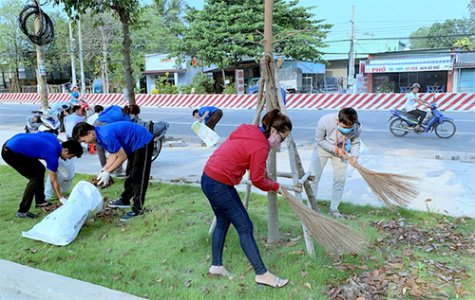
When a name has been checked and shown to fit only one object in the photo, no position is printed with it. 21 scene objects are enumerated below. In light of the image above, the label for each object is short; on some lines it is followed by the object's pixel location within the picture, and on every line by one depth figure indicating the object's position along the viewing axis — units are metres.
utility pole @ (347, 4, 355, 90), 29.16
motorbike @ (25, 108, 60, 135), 8.68
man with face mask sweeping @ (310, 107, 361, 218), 4.30
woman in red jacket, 2.91
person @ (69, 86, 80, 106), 13.87
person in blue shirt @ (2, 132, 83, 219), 4.49
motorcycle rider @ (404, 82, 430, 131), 10.37
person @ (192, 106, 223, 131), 9.62
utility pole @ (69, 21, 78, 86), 31.56
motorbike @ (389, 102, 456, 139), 10.20
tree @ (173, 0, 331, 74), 25.53
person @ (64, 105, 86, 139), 8.31
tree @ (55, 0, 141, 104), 6.14
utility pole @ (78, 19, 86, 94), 30.52
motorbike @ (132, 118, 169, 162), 7.89
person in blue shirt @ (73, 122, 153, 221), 4.23
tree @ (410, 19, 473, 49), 59.19
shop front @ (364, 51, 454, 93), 30.44
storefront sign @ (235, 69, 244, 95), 24.38
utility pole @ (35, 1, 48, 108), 10.35
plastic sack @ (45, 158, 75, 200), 5.53
